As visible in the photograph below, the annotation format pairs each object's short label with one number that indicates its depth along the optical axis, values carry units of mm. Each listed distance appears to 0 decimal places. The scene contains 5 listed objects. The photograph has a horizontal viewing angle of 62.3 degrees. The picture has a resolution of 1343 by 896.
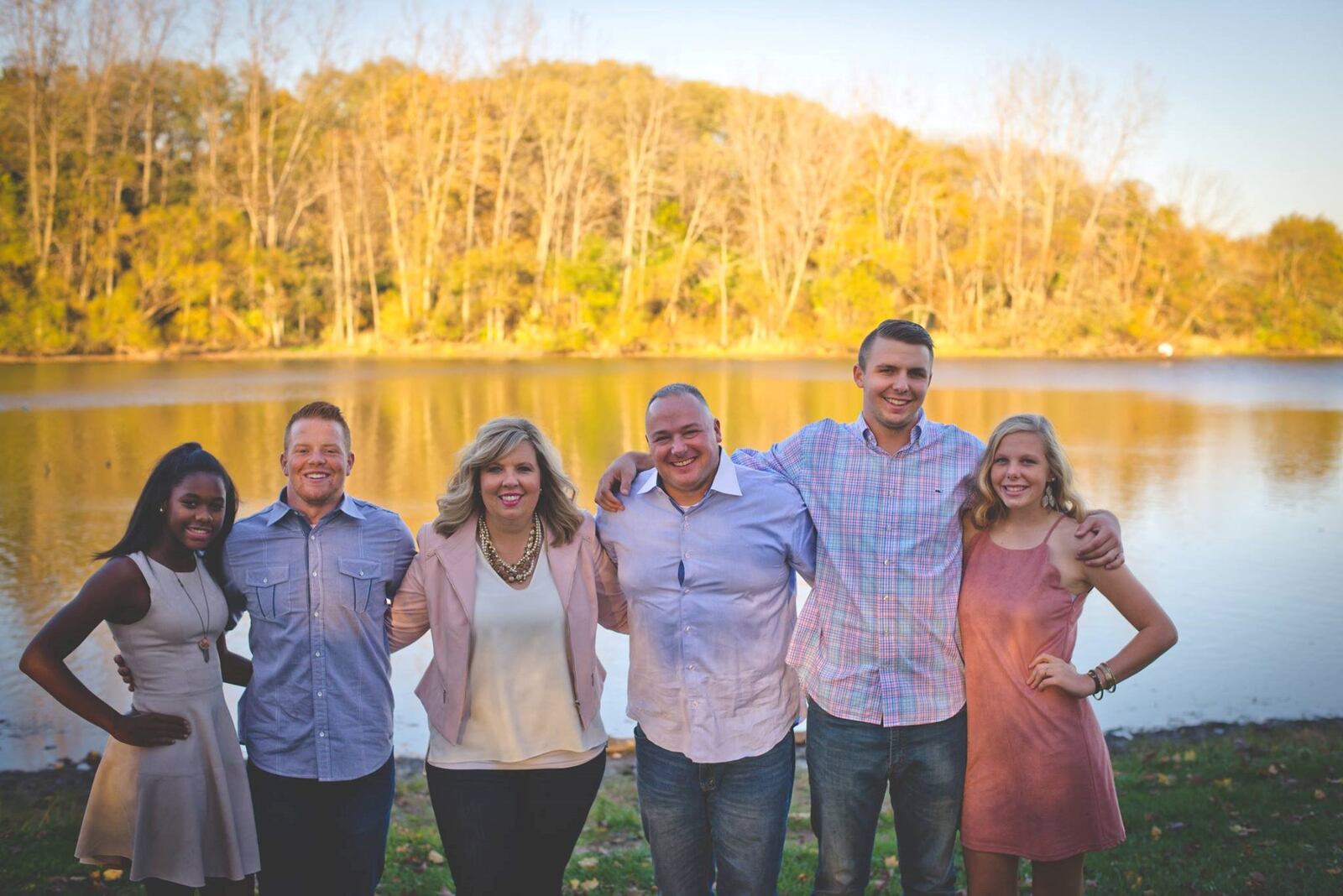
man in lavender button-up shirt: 3594
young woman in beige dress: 3420
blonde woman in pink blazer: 3559
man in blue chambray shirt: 3633
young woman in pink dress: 3611
